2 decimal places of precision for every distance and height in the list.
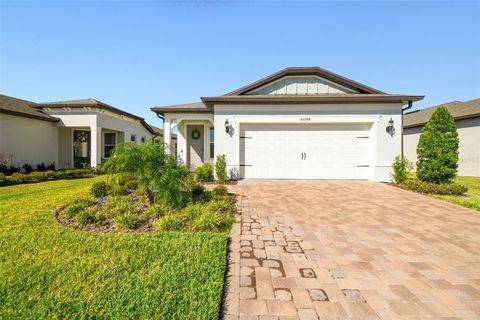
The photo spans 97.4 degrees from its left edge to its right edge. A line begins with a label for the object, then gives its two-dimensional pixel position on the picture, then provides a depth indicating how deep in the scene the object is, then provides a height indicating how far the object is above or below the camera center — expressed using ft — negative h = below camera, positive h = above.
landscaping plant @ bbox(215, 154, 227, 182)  30.68 -1.54
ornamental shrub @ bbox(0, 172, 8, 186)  27.30 -2.95
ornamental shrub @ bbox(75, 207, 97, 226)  14.08 -4.05
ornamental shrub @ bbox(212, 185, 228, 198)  20.59 -3.29
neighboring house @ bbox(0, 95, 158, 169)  37.81 +5.67
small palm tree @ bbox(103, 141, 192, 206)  15.56 -0.77
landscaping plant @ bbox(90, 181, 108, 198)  19.69 -3.01
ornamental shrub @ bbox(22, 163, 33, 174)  38.84 -1.93
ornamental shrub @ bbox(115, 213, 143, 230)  13.55 -4.15
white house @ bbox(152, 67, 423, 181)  30.96 +3.67
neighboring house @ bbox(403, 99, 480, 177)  40.40 +4.78
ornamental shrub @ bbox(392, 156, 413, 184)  28.78 -1.33
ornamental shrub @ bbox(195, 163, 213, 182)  31.24 -2.19
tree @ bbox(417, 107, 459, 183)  25.62 +1.29
